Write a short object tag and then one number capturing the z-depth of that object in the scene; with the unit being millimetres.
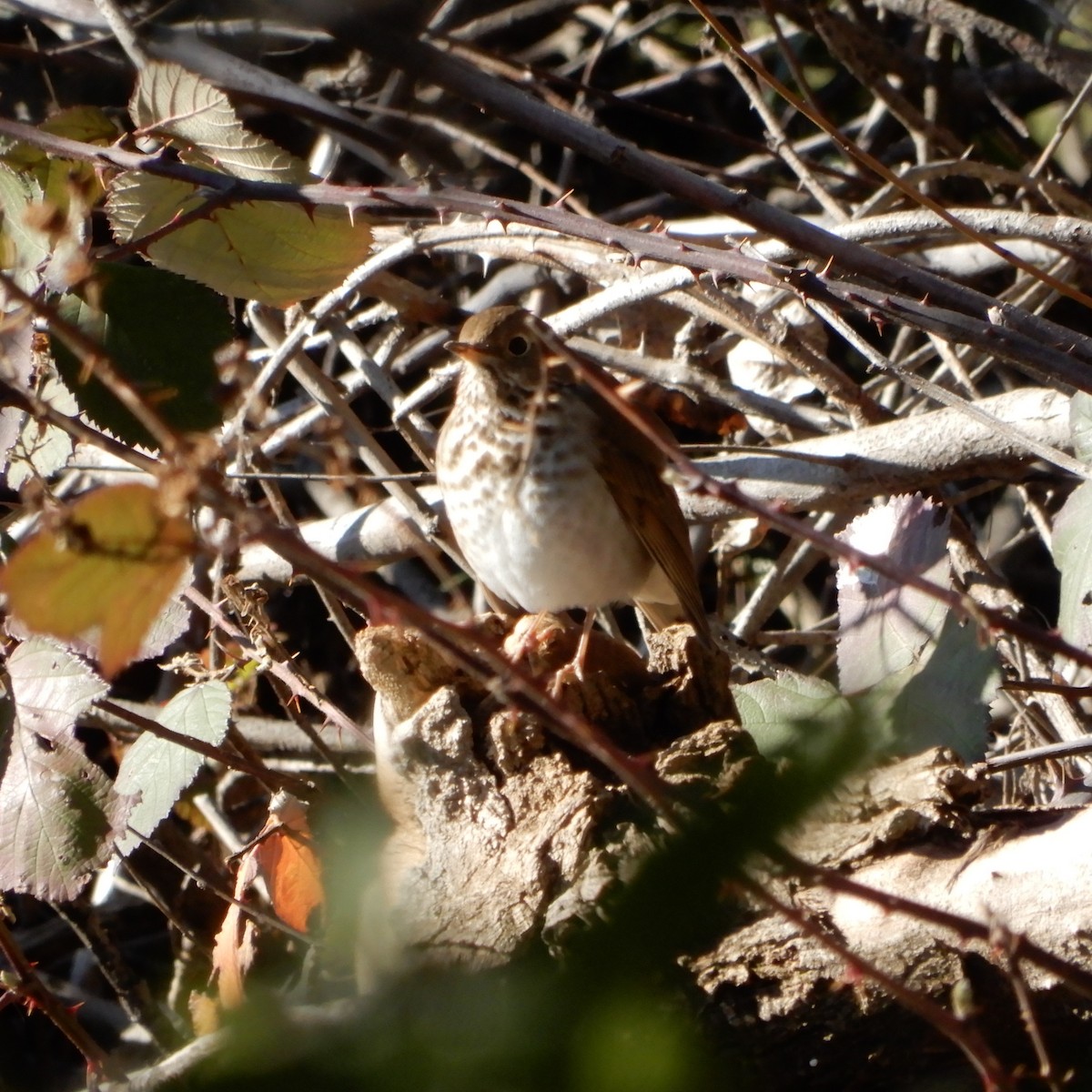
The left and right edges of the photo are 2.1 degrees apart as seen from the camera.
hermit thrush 8372
